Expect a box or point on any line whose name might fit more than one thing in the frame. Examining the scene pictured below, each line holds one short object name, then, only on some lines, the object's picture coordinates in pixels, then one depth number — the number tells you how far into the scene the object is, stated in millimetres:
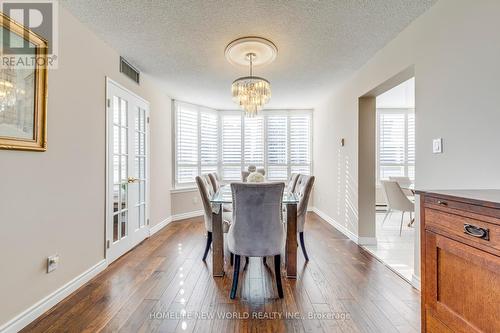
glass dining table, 2463
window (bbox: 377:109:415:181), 5938
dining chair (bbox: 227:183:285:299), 1976
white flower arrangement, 3009
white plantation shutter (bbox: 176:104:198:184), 5070
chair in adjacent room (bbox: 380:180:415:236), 3786
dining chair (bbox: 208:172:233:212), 3298
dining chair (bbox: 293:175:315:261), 2814
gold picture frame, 1600
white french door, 2838
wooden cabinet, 968
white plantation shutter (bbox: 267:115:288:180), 5887
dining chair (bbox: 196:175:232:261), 2684
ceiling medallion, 2629
